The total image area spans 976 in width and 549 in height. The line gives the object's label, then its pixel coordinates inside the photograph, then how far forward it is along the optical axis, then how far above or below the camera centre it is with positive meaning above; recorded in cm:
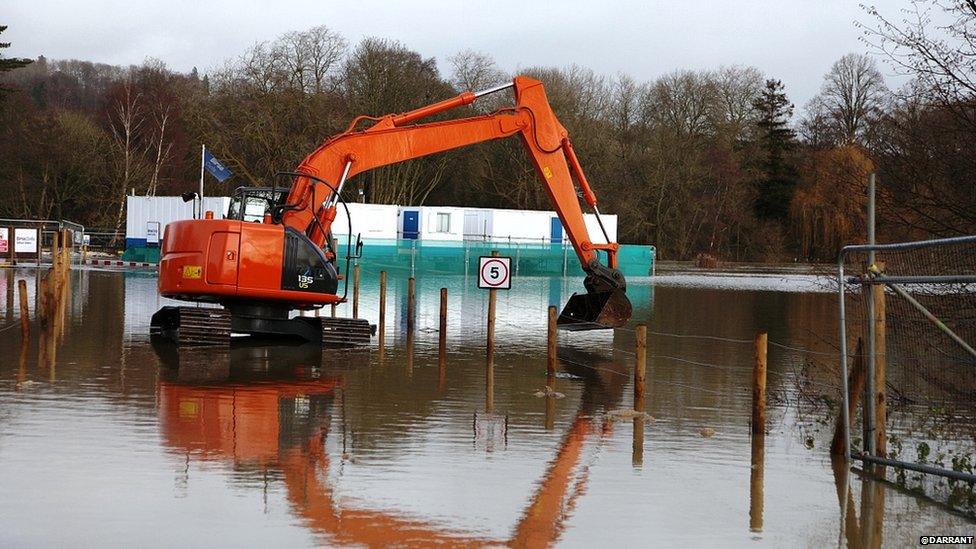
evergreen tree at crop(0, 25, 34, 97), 6481 +885
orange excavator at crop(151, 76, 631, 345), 2067 -2
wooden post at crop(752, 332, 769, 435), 1282 -139
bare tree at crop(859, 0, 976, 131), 1465 +217
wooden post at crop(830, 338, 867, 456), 1168 -128
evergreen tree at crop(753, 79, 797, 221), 8875 +671
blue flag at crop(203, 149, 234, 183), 4322 +245
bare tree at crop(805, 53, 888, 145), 7250 +1023
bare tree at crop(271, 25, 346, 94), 7156 +1039
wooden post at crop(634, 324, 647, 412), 1527 -141
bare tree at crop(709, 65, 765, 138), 8669 +1091
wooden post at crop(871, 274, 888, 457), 1125 -104
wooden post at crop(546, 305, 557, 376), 1789 -145
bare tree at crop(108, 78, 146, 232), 7162 +668
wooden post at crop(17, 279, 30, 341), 2136 -138
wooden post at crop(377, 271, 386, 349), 2303 -129
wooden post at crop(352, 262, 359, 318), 2528 -108
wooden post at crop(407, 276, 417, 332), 2420 -104
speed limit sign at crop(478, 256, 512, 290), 1964 -40
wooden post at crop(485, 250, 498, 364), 1834 -124
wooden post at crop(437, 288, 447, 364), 1938 -143
